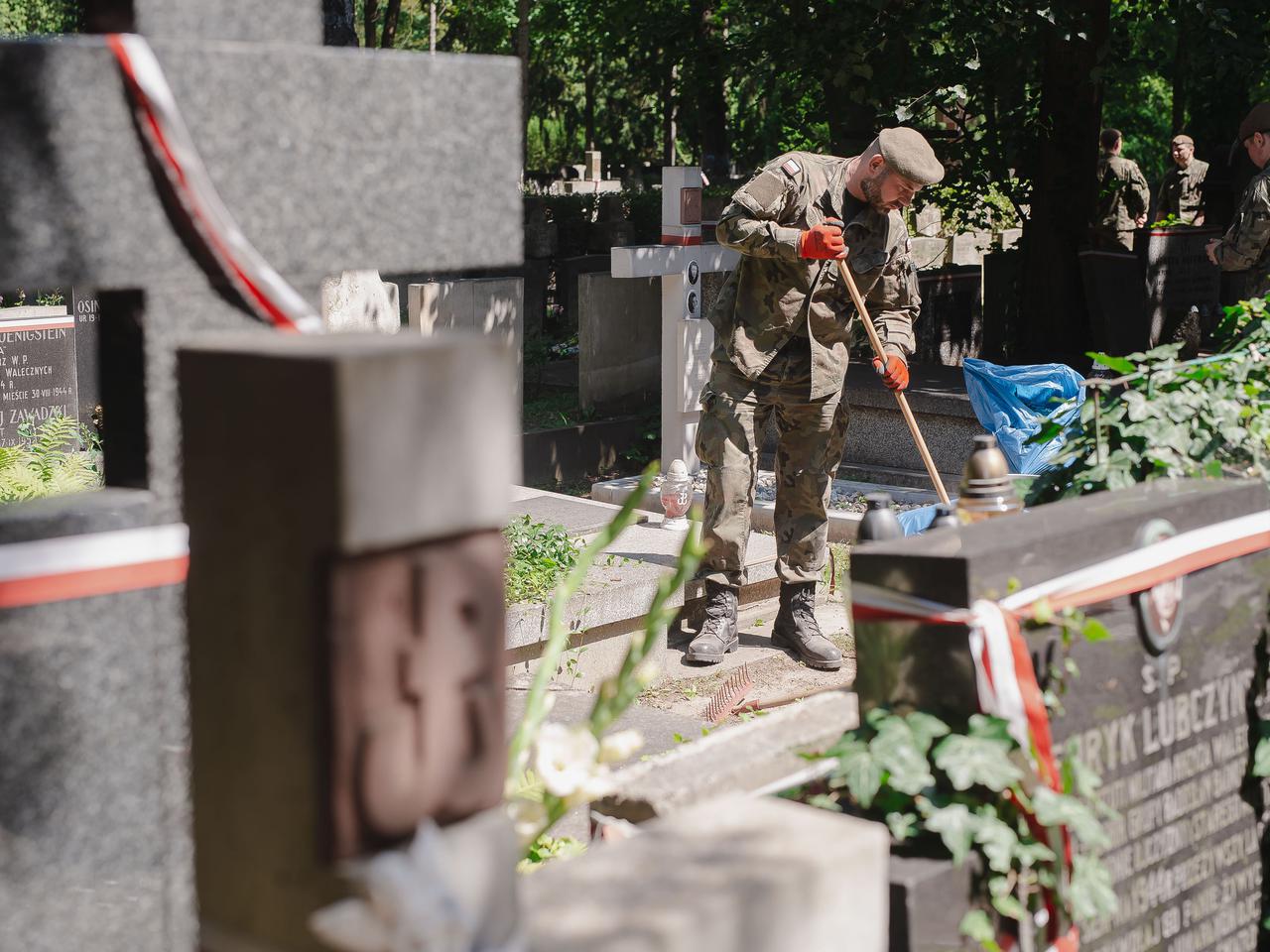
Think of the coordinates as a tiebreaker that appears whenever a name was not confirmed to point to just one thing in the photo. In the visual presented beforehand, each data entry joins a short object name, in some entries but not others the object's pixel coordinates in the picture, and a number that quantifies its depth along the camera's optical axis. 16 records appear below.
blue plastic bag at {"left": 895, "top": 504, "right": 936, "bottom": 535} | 6.70
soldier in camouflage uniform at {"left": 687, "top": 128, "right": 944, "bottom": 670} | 5.98
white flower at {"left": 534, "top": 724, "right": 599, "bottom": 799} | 2.28
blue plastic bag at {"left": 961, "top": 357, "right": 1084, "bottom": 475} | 7.66
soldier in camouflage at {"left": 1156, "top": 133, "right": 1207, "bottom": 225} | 14.38
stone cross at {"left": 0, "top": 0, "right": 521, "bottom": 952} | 2.11
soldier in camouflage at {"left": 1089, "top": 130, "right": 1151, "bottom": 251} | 14.32
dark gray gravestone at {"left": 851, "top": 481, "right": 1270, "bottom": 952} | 2.65
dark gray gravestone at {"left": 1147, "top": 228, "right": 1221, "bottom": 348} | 12.51
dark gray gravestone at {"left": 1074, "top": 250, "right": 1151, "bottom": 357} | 11.49
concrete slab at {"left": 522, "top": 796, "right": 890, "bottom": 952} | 1.77
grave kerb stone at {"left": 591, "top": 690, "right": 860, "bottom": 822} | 3.13
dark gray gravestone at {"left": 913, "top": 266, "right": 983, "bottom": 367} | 12.55
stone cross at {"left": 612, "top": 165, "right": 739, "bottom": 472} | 9.06
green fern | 6.99
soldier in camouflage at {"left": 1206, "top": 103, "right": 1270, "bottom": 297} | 8.61
